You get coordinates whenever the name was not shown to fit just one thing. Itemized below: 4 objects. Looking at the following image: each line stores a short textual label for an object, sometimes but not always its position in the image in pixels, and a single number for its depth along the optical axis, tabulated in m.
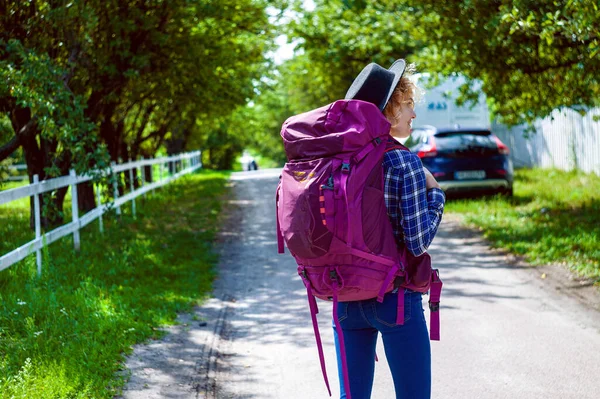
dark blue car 15.43
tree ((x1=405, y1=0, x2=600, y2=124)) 10.06
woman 2.85
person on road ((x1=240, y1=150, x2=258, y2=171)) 66.31
